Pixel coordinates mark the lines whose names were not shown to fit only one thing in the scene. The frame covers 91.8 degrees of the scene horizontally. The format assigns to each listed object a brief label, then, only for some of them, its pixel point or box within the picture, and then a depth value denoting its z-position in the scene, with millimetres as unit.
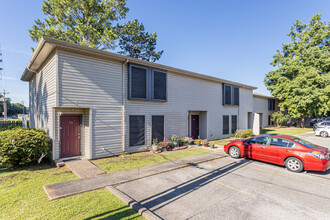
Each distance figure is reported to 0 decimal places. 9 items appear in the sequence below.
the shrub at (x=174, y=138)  11391
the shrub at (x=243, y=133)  15704
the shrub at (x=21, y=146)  6562
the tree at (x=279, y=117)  25312
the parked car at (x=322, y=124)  17481
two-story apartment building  7719
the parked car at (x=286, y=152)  6465
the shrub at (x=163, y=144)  10478
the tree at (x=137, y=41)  24625
